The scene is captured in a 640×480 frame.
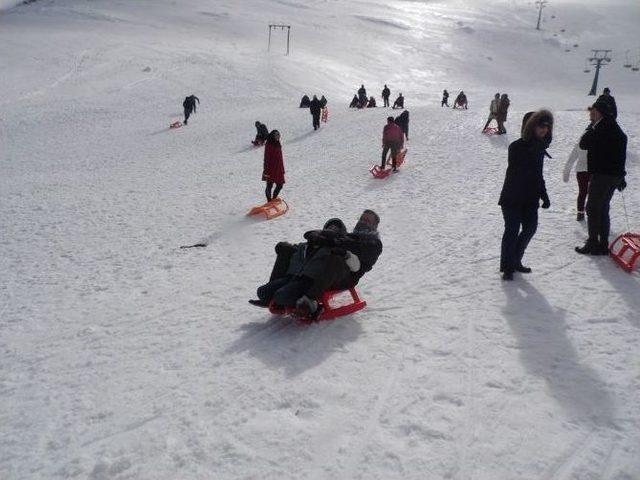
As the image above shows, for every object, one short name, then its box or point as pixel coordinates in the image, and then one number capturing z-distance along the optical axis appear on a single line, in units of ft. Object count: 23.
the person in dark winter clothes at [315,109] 64.23
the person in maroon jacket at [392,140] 38.04
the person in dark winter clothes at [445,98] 113.02
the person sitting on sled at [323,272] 14.06
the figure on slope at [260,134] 55.62
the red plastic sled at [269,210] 29.78
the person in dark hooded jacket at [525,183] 15.19
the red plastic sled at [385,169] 36.99
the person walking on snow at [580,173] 21.75
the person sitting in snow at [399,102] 90.83
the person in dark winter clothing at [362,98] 91.71
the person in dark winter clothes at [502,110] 47.65
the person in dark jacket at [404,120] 49.47
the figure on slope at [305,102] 85.47
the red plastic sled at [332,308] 14.73
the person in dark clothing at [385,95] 102.01
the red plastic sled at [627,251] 16.98
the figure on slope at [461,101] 91.16
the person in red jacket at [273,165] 31.27
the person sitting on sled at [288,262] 14.87
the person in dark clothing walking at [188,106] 76.48
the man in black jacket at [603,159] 16.90
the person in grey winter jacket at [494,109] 48.32
